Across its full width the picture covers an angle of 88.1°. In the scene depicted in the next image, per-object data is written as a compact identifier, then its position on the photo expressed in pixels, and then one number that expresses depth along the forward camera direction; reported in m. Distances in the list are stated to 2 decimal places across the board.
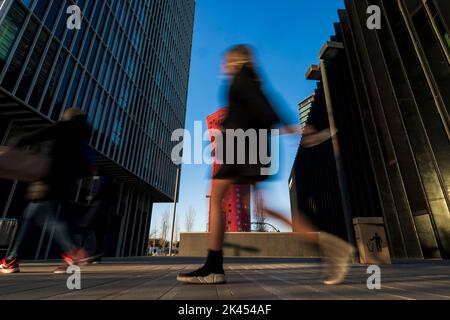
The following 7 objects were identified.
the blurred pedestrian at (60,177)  2.48
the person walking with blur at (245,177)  2.19
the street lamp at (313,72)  11.35
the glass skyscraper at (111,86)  10.10
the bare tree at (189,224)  48.00
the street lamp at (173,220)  19.36
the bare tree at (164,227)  51.32
